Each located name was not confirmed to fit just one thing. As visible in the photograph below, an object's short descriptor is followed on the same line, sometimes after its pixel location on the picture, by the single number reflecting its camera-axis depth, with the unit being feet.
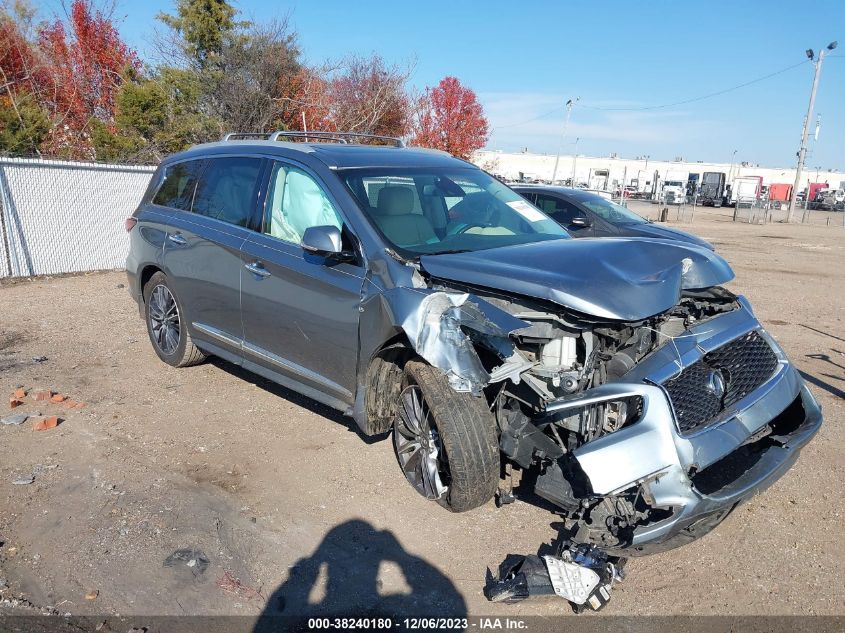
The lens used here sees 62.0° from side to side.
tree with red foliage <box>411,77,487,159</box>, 126.52
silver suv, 10.51
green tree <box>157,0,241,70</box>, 67.00
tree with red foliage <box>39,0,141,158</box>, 79.00
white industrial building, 282.62
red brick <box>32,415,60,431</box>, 16.57
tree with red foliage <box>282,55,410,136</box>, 70.69
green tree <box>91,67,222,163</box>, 59.47
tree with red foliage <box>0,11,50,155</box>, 59.72
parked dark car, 35.91
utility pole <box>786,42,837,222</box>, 124.02
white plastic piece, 10.22
